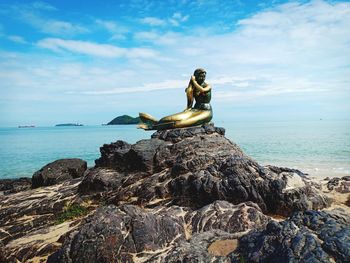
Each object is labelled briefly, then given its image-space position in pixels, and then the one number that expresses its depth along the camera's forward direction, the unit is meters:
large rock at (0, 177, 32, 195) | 17.77
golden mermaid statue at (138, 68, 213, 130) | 13.40
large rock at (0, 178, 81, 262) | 7.32
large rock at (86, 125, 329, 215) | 8.54
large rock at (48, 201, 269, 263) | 5.06
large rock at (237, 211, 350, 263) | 3.73
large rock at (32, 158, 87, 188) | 14.75
